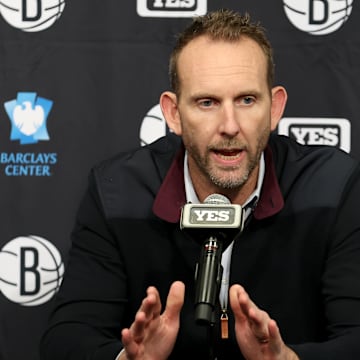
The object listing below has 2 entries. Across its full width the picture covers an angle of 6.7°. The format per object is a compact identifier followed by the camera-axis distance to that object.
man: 4.55
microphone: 4.17
